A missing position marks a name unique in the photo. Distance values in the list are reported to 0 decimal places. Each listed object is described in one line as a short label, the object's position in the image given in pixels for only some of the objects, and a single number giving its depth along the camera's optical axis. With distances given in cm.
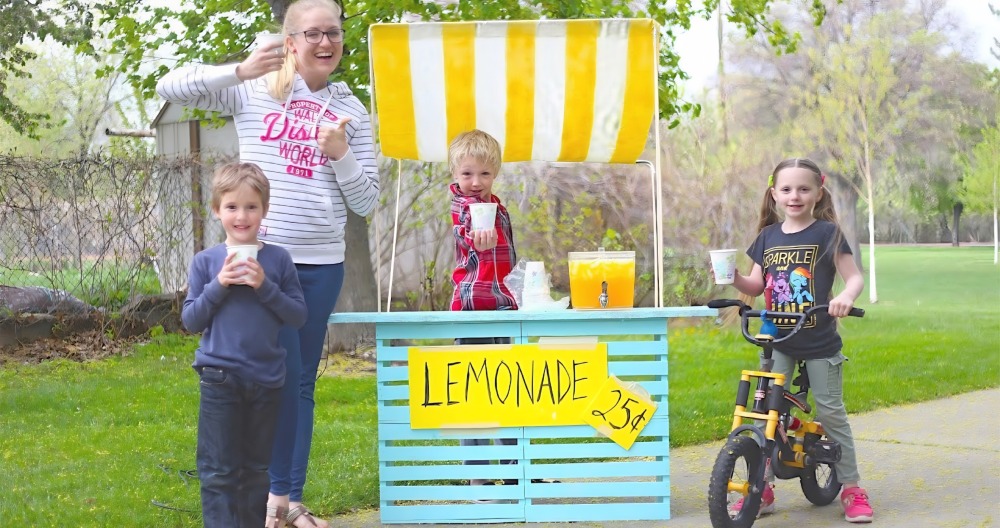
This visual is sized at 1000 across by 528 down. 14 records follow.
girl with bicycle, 428
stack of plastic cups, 432
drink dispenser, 429
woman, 385
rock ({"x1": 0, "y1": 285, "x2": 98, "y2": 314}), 1088
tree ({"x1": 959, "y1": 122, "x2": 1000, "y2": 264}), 1520
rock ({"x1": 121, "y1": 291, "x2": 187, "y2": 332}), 1123
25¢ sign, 429
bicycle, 396
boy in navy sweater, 341
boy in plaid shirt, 416
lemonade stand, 429
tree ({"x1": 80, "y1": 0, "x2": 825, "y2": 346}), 942
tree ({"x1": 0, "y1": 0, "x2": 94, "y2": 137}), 1376
